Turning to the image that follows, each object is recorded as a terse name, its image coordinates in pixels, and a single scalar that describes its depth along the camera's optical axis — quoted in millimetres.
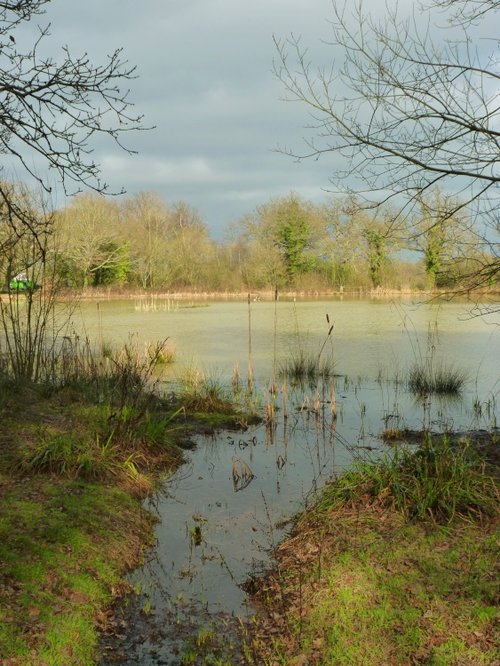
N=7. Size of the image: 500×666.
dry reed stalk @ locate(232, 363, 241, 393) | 10609
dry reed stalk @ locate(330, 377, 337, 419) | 8644
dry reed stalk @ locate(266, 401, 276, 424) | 8438
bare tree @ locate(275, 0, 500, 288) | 5145
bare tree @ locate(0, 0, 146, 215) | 4289
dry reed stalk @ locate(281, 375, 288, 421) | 8408
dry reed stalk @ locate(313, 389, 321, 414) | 8234
